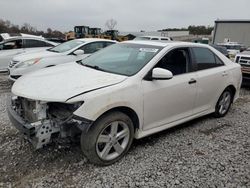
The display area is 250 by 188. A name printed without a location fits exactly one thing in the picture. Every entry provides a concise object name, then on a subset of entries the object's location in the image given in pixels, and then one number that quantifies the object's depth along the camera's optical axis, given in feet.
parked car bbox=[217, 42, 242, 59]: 64.85
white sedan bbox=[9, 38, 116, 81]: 20.18
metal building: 99.56
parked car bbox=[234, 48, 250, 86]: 24.27
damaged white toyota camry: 8.42
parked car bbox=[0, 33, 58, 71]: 27.32
